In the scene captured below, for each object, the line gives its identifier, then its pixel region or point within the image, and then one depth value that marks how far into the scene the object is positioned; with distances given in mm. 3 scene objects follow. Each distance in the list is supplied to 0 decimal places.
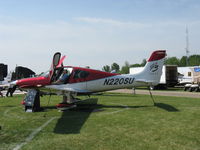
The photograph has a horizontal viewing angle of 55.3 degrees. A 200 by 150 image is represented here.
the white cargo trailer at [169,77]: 28266
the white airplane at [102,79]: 10555
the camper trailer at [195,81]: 23906
